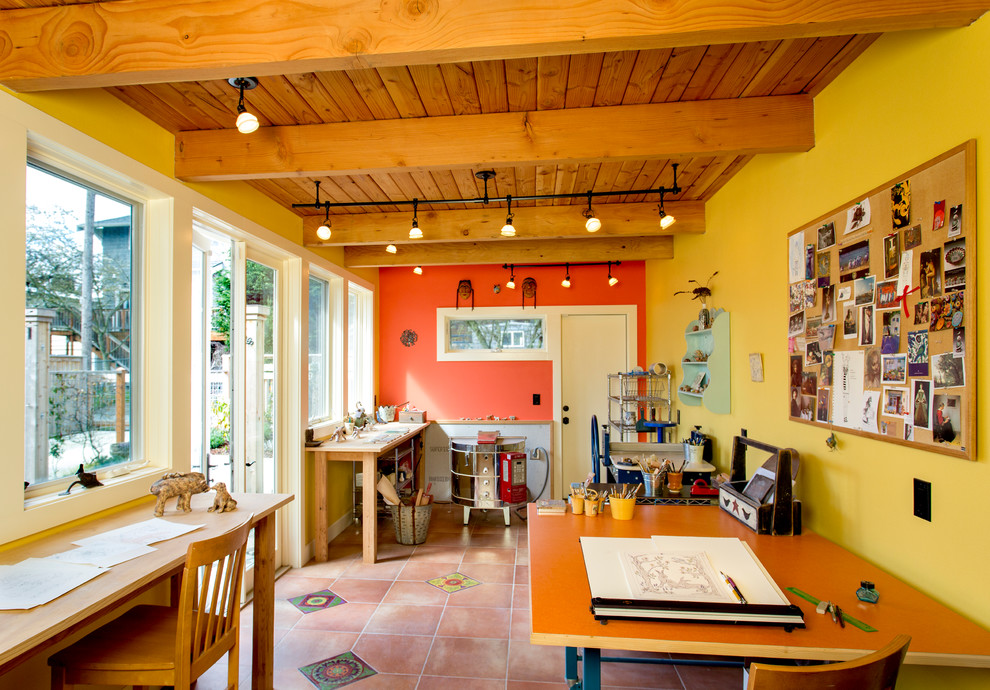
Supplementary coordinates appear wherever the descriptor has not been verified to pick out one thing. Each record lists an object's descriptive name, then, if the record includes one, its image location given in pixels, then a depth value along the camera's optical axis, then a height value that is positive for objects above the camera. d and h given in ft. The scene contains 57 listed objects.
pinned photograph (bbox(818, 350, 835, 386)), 6.99 -0.18
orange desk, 4.33 -2.37
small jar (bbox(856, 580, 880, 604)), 5.14 -2.30
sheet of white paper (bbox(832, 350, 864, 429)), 6.40 -0.43
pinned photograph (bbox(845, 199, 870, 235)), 6.29 +1.63
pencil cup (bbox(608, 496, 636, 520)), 7.72 -2.19
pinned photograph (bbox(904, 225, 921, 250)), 5.46 +1.19
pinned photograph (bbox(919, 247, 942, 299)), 5.19 +0.77
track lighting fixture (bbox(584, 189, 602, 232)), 10.32 +2.48
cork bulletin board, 4.93 +0.46
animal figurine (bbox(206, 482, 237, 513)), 7.42 -2.03
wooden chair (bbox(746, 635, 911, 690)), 3.51 -2.11
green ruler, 4.65 -2.36
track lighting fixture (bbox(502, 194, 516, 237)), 10.64 +2.46
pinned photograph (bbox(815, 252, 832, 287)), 7.04 +1.14
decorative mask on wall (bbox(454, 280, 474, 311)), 18.63 +2.21
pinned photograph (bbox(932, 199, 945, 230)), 5.14 +1.32
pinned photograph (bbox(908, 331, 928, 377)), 5.36 +0.00
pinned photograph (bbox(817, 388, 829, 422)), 7.14 -0.68
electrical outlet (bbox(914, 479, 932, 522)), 5.39 -1.47
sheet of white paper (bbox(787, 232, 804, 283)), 7.78 +1.42
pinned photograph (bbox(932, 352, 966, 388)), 4.93 -0.17
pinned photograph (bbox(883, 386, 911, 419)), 5.59 -0.52
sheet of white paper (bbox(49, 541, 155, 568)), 5.49 -2.08
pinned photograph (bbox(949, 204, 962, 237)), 4.93 +1.22
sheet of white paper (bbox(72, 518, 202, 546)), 6.16 -2.11
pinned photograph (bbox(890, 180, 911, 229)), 5.60 +1.57
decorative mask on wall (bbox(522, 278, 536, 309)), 18.39 +2.28
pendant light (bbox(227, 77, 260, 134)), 6.47 +2.81
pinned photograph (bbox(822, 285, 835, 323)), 6.94 +0.65
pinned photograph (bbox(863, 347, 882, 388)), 6.02 -0.18
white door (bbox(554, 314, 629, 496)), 18.45 -0.72
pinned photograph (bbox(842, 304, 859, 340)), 6.45 +0.38
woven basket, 14.29 -4.49
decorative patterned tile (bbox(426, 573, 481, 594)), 11.64 -5.01
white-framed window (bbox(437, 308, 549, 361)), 18.65 +0.69
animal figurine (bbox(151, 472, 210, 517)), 7.16 -1.79
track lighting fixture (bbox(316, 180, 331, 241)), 11.11 +2.53
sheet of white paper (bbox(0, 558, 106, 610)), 4.58 -2.06
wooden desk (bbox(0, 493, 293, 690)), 4.16 -2.15
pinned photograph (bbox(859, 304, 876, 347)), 6.14 +0.32
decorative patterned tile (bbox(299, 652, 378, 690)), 8.18 -4.95
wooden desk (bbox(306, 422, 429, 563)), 13.10 -3.14
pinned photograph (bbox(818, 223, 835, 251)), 6.99 +1.54
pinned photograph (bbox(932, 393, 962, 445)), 4.96 -0.62
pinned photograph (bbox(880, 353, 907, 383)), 5.63 -0.16
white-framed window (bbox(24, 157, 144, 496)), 6.61 +0.39
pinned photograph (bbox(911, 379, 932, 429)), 5.31 -0.49
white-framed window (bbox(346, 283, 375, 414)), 17.80 +0.22
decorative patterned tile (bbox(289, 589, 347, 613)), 10.66 -4.99
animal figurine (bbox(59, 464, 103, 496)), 6.98 -1.61
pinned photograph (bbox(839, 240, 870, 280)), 6.28 +1.10
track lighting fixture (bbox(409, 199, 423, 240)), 11.13 +2.55
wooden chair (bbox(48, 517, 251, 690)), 5.55 -3.15
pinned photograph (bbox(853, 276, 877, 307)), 6.16 +0.73
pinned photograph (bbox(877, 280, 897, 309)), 5.79 +0.64
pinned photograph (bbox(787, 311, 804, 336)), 7.80 +0.42
